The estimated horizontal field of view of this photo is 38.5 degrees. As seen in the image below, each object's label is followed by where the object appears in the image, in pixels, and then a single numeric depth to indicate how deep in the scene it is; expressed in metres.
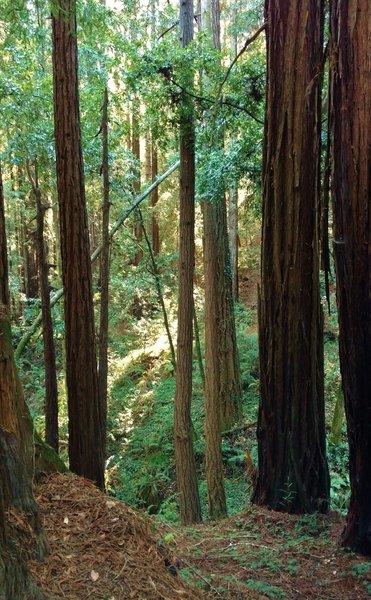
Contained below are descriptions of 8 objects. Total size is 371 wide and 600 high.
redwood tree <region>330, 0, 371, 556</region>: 3.41
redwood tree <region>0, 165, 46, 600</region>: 2.14
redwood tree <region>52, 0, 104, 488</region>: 5.46
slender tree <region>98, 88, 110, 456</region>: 7.61
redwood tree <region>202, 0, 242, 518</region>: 7.79
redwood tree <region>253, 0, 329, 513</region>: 4.78
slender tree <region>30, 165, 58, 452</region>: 6.89
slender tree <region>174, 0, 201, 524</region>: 7.08
